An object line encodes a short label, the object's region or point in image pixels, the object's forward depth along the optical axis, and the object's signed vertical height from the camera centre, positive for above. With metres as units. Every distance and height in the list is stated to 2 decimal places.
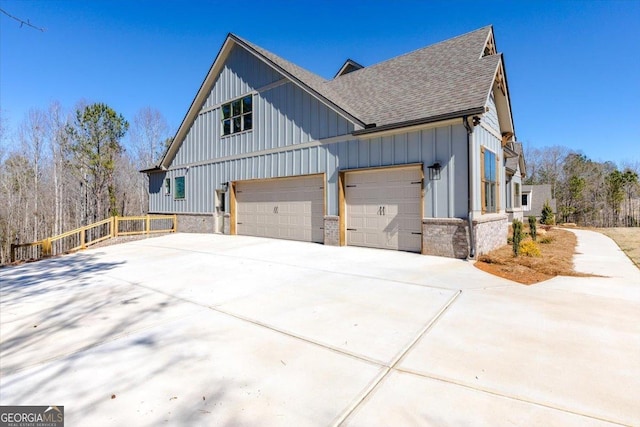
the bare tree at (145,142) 29.61 +7.37
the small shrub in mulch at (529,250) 7.65 -1.10
